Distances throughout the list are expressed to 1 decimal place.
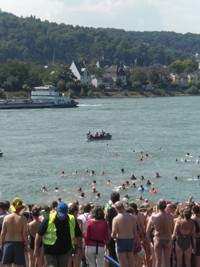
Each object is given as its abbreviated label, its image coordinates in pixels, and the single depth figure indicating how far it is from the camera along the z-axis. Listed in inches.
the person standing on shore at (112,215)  471.5
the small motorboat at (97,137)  2802.7
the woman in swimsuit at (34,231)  470.0
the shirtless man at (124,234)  452.8
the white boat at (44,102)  5383.9
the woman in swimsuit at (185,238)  463.8
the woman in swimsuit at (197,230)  473.4
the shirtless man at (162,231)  467.5
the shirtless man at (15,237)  435.5
